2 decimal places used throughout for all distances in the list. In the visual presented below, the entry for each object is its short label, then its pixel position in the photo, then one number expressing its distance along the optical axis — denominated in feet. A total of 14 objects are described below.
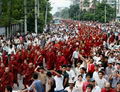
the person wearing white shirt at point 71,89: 36.56
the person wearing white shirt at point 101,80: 39.50
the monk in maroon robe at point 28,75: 48.69
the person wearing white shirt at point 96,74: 40.57
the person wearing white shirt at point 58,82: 38.61
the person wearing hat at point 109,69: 46.49
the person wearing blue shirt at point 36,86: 35.35
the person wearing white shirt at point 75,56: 65.94
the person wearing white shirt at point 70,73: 43.14
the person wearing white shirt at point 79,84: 36.87
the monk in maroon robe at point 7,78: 43.38
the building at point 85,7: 497.54
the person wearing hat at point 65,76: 40.42
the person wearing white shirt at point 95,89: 33.67
